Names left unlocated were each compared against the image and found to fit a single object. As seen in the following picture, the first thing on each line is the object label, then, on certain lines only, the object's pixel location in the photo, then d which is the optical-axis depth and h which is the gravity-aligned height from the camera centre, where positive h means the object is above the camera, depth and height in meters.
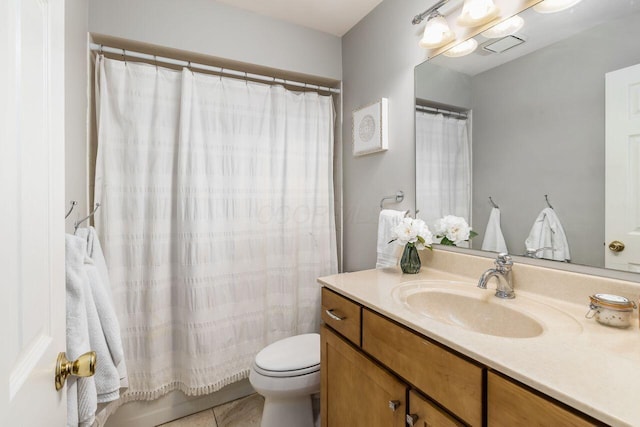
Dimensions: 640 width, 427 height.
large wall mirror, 0.91 +0.30
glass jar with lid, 0.79 -0.28
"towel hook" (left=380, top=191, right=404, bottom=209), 1.67 +0.07
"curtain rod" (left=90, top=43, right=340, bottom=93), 1.58 +0.88
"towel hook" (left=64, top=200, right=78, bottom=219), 1.12 +0.02
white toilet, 1.42 -0.84
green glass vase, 1.43 -0.25
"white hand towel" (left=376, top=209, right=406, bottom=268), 1.61 -0.17
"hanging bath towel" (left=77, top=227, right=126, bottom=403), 0.97 -0.43
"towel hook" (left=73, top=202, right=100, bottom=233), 1.22 -0.06
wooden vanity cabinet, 0.62 -0.48
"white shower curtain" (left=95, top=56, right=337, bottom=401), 1.60 -0.04
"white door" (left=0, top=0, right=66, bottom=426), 0.41 +0.00
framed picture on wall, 1.75 +0.51
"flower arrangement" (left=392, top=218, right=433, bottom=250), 1.36 -0.12
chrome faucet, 1.07 -0.24
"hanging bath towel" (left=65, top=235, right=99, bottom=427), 0.78 -0.36
